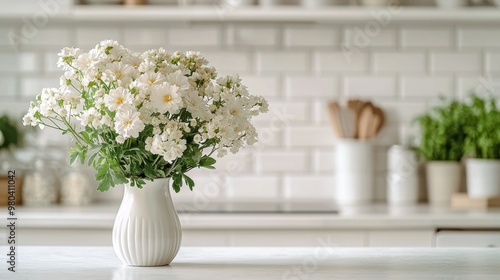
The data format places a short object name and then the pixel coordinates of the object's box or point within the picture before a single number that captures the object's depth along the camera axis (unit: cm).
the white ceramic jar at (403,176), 346
